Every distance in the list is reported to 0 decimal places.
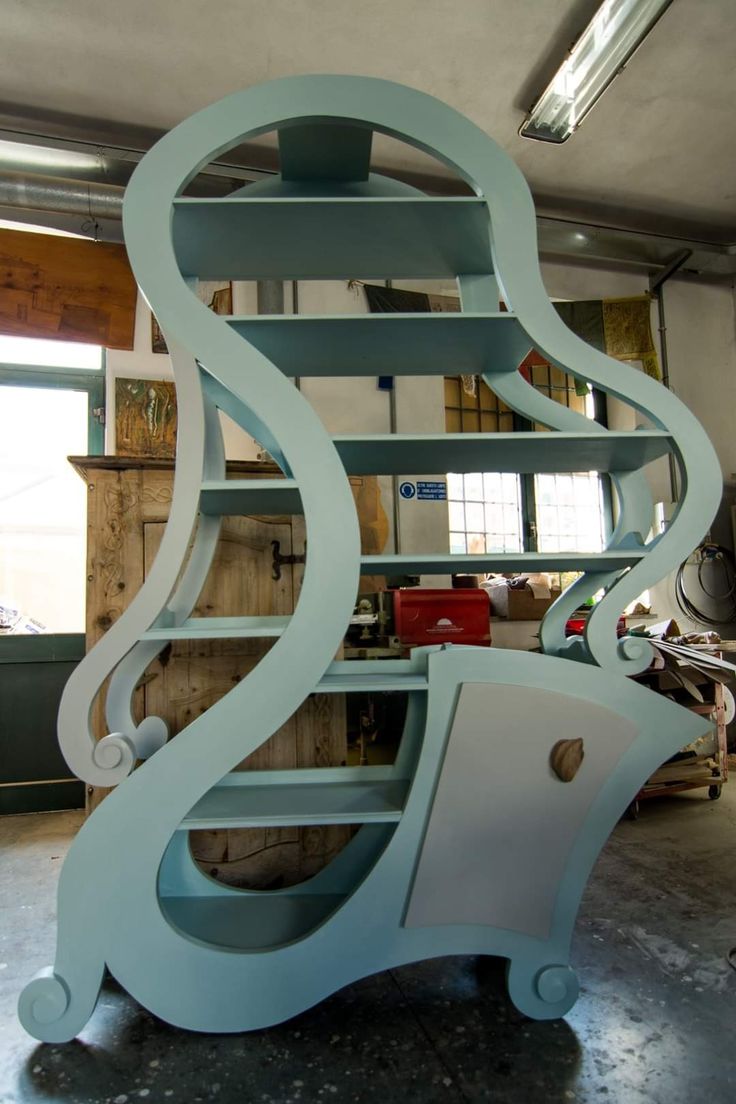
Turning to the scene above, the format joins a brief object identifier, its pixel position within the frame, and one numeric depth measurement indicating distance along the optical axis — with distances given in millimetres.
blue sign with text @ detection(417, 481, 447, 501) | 4125
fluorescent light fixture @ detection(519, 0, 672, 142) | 2615
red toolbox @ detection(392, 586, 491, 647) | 3244
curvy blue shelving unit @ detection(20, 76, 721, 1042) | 1336
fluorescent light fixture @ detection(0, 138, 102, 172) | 3180
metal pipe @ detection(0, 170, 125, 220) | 3240
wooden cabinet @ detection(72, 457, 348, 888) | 1962
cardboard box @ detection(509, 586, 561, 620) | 4027
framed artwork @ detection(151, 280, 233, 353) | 3783
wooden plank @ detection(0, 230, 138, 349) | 3420
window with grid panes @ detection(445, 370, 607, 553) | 4742
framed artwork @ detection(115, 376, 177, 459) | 3627
